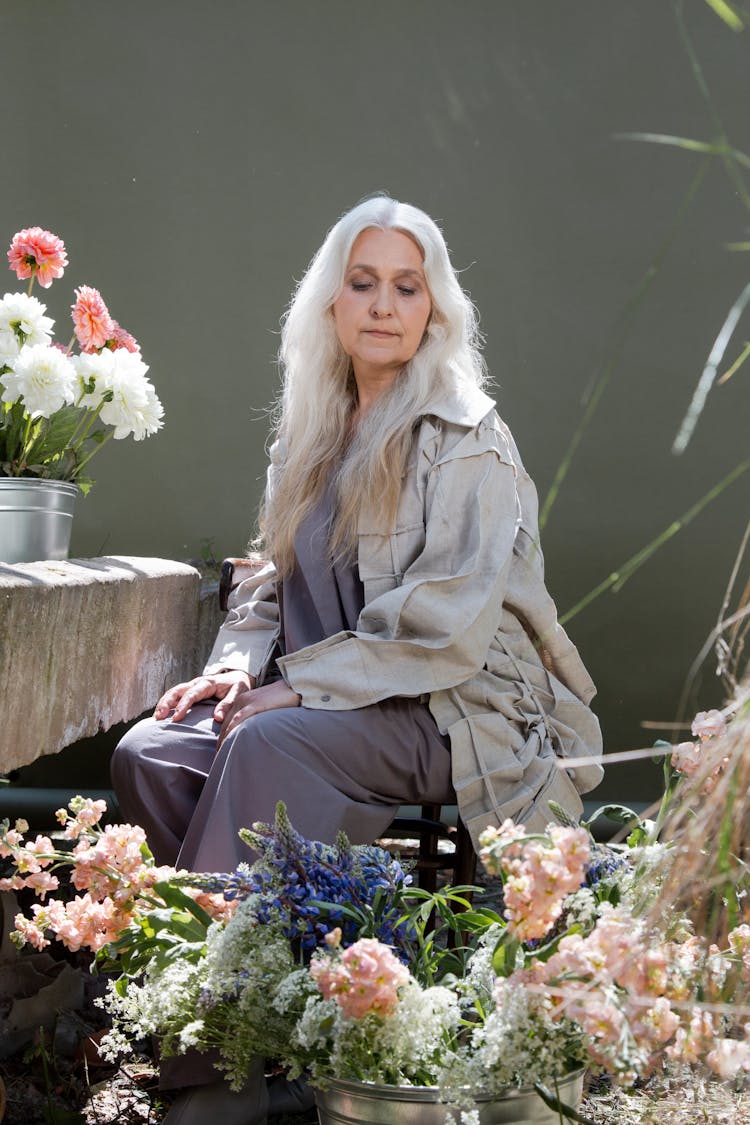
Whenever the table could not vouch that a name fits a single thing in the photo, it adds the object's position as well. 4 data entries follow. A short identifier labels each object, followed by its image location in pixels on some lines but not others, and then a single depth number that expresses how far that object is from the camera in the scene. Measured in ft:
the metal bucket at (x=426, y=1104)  10.88
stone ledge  13.02
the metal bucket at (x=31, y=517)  13.61
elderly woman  12.91
